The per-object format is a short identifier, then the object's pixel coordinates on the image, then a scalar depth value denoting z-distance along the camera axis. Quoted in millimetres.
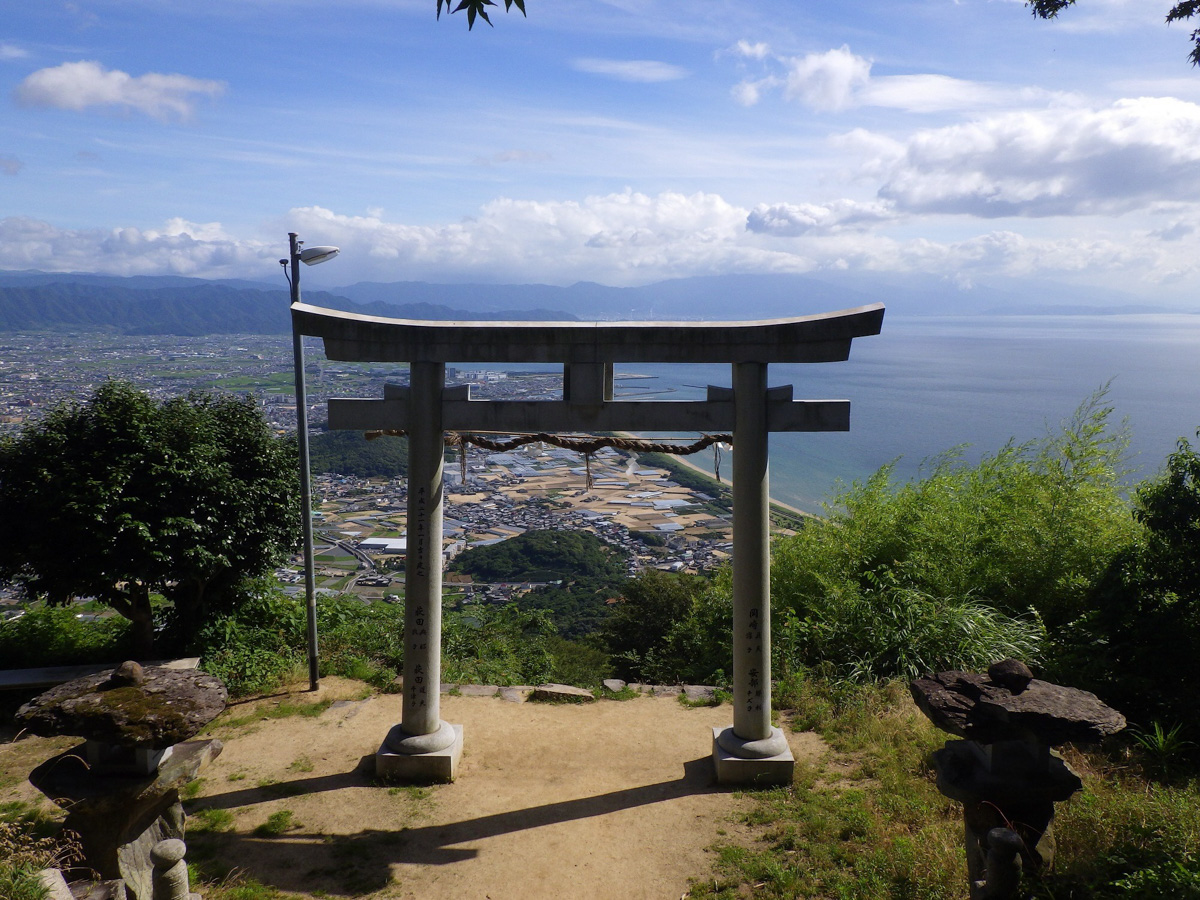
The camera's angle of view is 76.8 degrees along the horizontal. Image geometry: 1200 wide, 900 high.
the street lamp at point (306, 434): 7645
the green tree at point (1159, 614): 6277
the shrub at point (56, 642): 8727
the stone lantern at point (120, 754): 4031
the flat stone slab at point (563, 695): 8367
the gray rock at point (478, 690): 8430
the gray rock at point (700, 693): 8273
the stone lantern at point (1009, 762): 3893
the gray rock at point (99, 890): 3830
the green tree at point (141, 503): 7453
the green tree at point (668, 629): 9984
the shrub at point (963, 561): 8258
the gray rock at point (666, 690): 8484
